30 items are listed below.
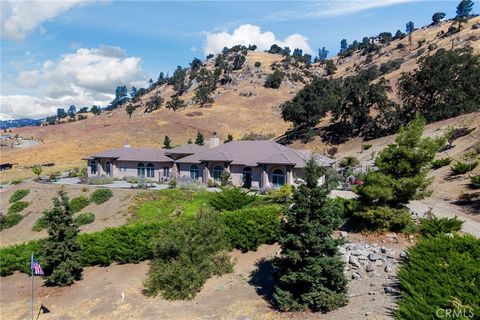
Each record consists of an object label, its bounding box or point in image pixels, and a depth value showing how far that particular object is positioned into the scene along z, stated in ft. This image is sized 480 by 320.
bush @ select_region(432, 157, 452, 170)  119.24
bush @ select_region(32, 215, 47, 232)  112.79
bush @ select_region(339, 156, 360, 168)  164.00
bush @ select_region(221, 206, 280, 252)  77.00
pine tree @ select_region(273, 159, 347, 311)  53.98
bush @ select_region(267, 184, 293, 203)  102.58
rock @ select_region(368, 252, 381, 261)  61.11
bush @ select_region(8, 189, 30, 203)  135.47
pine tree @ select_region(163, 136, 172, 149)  248.46
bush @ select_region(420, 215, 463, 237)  63.77
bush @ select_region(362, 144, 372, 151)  187.50
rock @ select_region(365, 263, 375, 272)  59.69
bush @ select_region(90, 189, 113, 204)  122.42
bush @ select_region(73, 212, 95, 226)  111.65
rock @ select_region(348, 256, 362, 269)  61.16
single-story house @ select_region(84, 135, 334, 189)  129.18
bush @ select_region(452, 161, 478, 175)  105.29
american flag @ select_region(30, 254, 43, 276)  66.46
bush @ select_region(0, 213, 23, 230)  118.70
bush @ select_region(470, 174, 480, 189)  88.27
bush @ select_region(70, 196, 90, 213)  120.26
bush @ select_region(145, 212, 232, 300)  65.92
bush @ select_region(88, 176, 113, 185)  144.46
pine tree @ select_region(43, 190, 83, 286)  74.23
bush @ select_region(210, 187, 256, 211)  95.04
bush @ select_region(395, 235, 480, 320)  38.29
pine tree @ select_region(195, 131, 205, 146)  245.00
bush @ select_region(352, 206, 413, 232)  66.39
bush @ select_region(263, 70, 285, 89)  451.12
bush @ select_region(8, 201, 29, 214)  126.00
